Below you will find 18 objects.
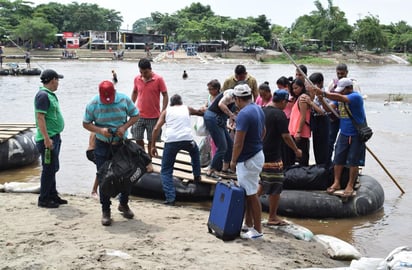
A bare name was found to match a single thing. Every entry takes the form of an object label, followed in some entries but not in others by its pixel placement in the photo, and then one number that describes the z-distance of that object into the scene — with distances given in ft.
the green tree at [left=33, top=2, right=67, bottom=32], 341.82
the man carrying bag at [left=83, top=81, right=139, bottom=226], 19.72
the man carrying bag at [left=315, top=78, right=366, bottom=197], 24.31
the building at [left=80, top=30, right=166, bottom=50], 318.24
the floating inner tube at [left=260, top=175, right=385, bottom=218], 25.31
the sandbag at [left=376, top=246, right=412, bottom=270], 14.44
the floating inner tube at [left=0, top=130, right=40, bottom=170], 33.68
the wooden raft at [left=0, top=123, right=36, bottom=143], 33.96
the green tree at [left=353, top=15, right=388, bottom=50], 296.03
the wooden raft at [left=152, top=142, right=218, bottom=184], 27.40
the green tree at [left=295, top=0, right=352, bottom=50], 312.09
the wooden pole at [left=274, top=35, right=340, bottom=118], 25.54
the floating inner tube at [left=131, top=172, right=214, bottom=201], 27.14
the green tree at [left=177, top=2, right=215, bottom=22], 383.04
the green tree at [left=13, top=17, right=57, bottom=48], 286.46
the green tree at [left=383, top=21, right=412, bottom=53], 319.47
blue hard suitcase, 18.70
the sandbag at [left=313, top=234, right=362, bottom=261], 19.21
